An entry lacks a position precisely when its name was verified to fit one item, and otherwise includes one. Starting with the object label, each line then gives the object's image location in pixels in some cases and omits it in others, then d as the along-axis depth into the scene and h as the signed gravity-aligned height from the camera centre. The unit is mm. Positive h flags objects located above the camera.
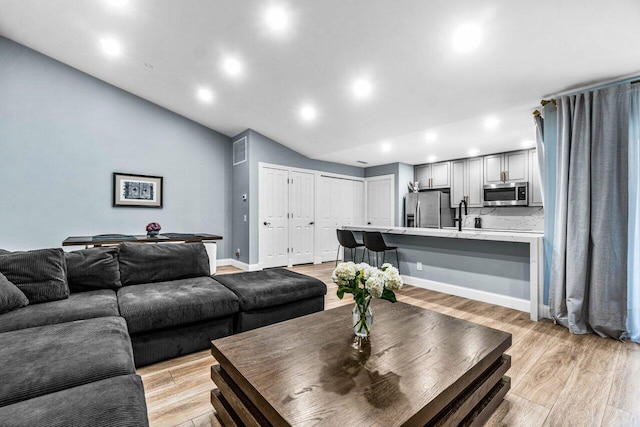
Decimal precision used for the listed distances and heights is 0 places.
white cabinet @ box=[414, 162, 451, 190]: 6398 +928
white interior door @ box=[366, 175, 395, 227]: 6941 +365
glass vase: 1525 -548
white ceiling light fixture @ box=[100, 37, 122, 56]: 3664 +2203
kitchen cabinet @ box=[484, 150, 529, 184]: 5254 +907
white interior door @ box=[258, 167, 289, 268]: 5684 -30
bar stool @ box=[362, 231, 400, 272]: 4164 -394
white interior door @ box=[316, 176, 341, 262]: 6652 +12
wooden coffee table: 1033 -671
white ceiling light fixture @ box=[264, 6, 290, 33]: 2645 +1862
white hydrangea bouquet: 1437 -350
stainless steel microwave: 5188 +399
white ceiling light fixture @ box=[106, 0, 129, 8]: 2928 +2166
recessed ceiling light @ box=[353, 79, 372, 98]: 3521 +1600
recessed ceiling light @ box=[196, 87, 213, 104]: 4461 +1916
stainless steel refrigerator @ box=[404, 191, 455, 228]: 6184 +127
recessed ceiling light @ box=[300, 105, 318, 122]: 4391 +1606
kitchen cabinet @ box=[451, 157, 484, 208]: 5848 +716
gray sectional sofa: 1009 -624
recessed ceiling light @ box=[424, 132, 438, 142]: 4591 +1286
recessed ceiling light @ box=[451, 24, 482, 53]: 2430 +1550
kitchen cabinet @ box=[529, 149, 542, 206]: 5090 +577
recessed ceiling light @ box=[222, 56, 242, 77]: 3551 +1887
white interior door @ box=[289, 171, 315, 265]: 6156 -32
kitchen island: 3061 -605
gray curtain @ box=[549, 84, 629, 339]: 2525 +6
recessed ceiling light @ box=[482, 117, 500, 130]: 3850 +1270
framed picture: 4957 +444
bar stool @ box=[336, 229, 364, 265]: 4728 -400
